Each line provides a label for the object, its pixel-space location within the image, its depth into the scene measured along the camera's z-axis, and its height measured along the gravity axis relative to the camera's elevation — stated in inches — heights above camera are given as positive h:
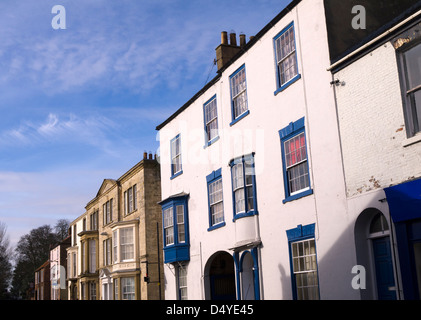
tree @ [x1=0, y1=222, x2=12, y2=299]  2914.6 +170.9
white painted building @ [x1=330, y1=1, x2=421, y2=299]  446.9 +110.1
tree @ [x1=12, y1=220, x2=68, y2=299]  3730.3 +286.6
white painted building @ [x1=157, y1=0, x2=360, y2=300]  559.2 +128.5
